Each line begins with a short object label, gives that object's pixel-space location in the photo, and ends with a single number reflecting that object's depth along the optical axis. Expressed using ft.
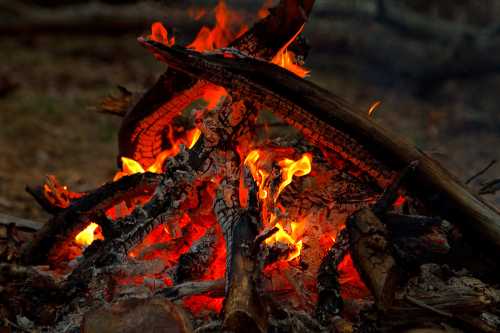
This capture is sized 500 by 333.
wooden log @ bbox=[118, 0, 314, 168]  7.35
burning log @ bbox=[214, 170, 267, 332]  5.82
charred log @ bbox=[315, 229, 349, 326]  6.39
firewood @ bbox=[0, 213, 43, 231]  9.64
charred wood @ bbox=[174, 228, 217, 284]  7.02
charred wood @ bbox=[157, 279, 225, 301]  6.49
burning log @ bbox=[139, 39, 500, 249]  6.70
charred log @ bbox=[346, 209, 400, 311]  6.15
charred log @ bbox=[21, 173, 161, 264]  7.79
